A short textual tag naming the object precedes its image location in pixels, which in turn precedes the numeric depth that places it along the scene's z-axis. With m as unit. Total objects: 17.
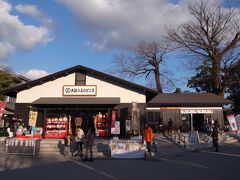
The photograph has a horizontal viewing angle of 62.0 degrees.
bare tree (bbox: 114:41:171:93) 31.61
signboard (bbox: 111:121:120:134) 14.07
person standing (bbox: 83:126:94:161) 9.83
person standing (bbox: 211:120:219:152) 12.34
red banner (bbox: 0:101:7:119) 10.82
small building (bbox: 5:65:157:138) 14.98
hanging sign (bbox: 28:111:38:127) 15.01
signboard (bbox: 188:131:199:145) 12.78
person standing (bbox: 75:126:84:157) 10.59
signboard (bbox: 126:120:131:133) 14.45
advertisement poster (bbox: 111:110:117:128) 14.45
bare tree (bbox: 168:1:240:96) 25.03
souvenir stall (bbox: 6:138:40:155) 10.68
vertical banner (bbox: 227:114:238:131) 15.43
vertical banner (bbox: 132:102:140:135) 14.34
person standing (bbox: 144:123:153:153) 10.81
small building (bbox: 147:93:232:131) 20.50
